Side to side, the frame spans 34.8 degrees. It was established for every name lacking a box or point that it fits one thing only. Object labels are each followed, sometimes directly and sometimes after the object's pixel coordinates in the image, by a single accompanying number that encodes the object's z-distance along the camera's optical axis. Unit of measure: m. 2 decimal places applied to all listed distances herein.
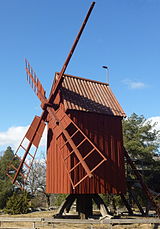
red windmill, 13.77
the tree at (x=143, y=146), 22.85
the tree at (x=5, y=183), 29.91
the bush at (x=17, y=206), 19.22
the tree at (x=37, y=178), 34.59
